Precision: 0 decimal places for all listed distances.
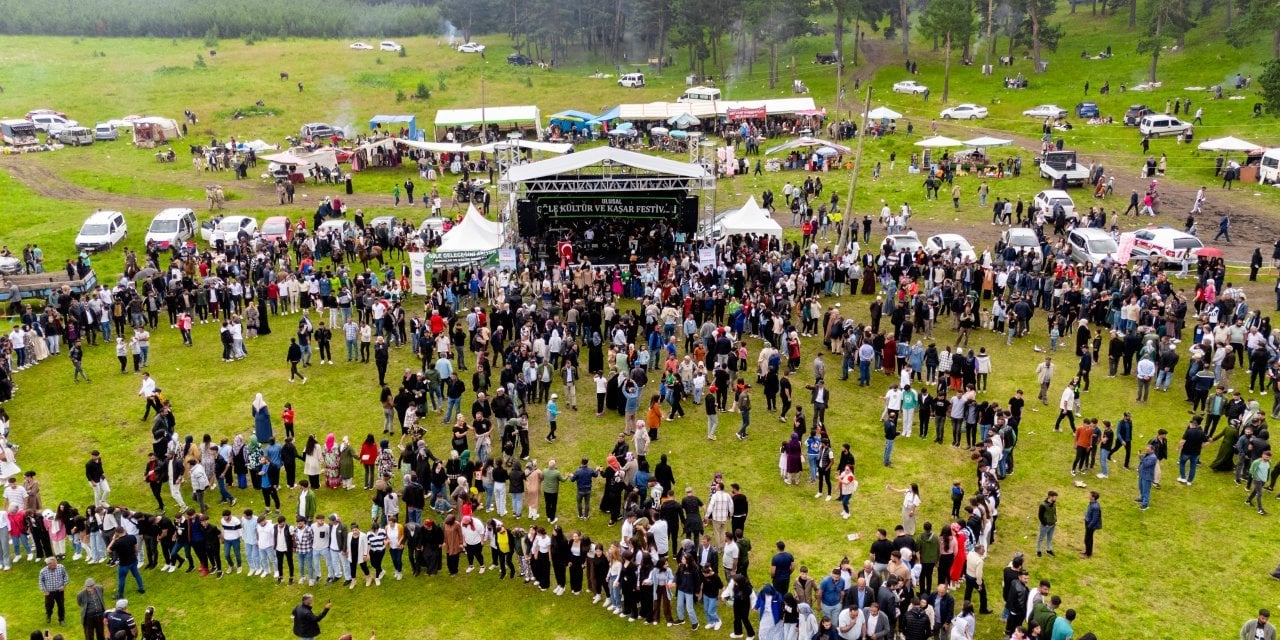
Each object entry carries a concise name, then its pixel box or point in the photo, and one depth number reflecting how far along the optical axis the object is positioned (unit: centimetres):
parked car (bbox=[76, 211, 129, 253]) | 3544
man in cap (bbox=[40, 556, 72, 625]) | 1430
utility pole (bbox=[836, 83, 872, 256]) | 3241
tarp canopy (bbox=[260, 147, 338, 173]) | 4450
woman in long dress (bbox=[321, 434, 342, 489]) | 1788
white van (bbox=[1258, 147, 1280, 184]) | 3981
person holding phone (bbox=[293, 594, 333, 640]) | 1288
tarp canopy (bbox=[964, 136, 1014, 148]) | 4366
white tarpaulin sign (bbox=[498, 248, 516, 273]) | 2862
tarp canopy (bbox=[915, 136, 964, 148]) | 4434
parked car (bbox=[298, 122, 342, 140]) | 5588
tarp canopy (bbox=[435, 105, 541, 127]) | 5262
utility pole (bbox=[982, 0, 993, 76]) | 6352
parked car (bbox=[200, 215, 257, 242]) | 3434
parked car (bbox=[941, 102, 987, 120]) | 5678
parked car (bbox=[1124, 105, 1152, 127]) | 5062
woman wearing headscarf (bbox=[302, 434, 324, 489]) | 1734
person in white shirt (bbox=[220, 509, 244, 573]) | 1549
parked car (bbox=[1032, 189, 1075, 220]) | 3534
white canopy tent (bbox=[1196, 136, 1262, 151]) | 4012
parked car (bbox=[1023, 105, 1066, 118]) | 5372
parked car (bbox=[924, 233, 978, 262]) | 2964
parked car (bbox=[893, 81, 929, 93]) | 6366
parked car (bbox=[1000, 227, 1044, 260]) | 3102
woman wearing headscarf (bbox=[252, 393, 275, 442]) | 1891
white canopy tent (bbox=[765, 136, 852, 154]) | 4484
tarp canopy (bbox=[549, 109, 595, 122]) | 5519
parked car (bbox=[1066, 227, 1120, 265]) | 3011
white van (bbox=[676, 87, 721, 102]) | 5847
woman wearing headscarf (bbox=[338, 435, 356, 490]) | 1794
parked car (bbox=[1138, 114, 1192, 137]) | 4766
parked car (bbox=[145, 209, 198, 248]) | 3456
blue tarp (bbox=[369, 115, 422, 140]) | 5334
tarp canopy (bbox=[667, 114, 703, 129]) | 5284
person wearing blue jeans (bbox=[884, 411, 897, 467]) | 1809
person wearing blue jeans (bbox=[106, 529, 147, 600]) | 1472
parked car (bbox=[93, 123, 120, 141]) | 5541
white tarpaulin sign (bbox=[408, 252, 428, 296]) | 2866
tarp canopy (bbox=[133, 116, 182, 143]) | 5397
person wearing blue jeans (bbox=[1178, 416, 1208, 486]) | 1759
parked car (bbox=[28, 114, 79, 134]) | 5538
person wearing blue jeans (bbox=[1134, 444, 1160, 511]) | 1688
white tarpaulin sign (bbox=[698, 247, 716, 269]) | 2895
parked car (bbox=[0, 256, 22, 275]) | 3090
